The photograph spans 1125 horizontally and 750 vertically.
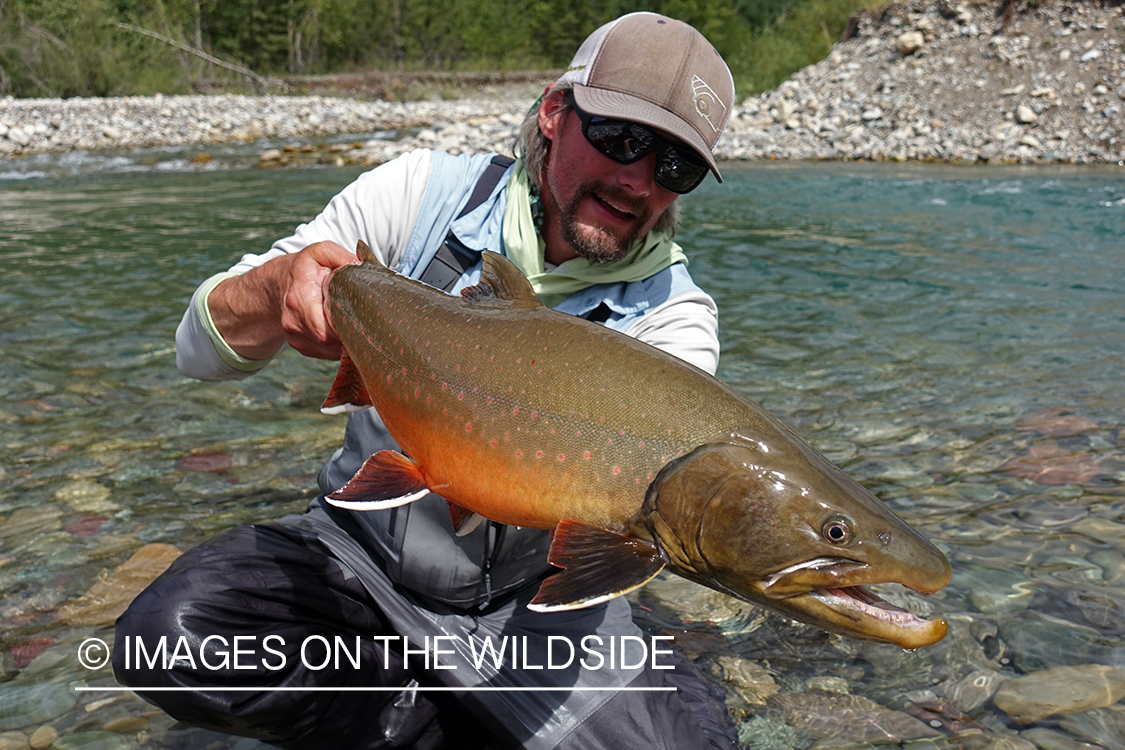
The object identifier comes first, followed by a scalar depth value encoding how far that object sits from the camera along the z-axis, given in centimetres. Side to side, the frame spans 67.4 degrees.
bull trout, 151
